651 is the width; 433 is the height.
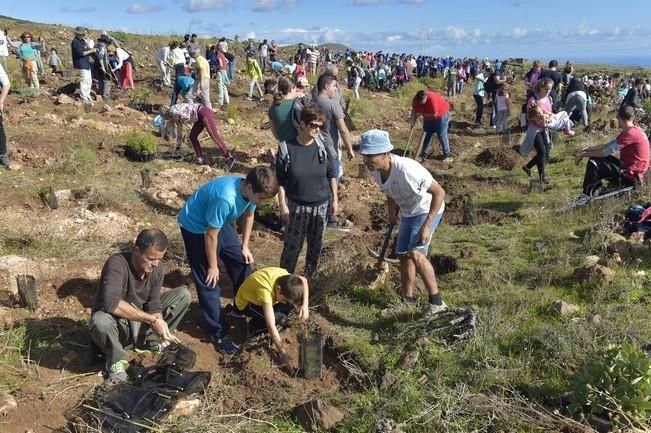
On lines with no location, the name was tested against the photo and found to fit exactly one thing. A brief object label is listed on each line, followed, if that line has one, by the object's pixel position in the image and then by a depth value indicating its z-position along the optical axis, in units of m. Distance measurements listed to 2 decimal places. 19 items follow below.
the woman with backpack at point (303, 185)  4.36
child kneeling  3.85
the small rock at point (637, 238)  5.43
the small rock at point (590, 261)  4.99
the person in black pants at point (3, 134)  7.38
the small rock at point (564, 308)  4.32
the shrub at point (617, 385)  2.98
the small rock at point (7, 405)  3.31
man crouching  3.60
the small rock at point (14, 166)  7.89
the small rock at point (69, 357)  3.92
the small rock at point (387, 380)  3.64
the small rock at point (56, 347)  4.05
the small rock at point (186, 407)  3.35
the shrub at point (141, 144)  8.99
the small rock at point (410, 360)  3.86
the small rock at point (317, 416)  3.30
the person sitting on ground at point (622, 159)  6.43
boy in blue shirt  3.72
